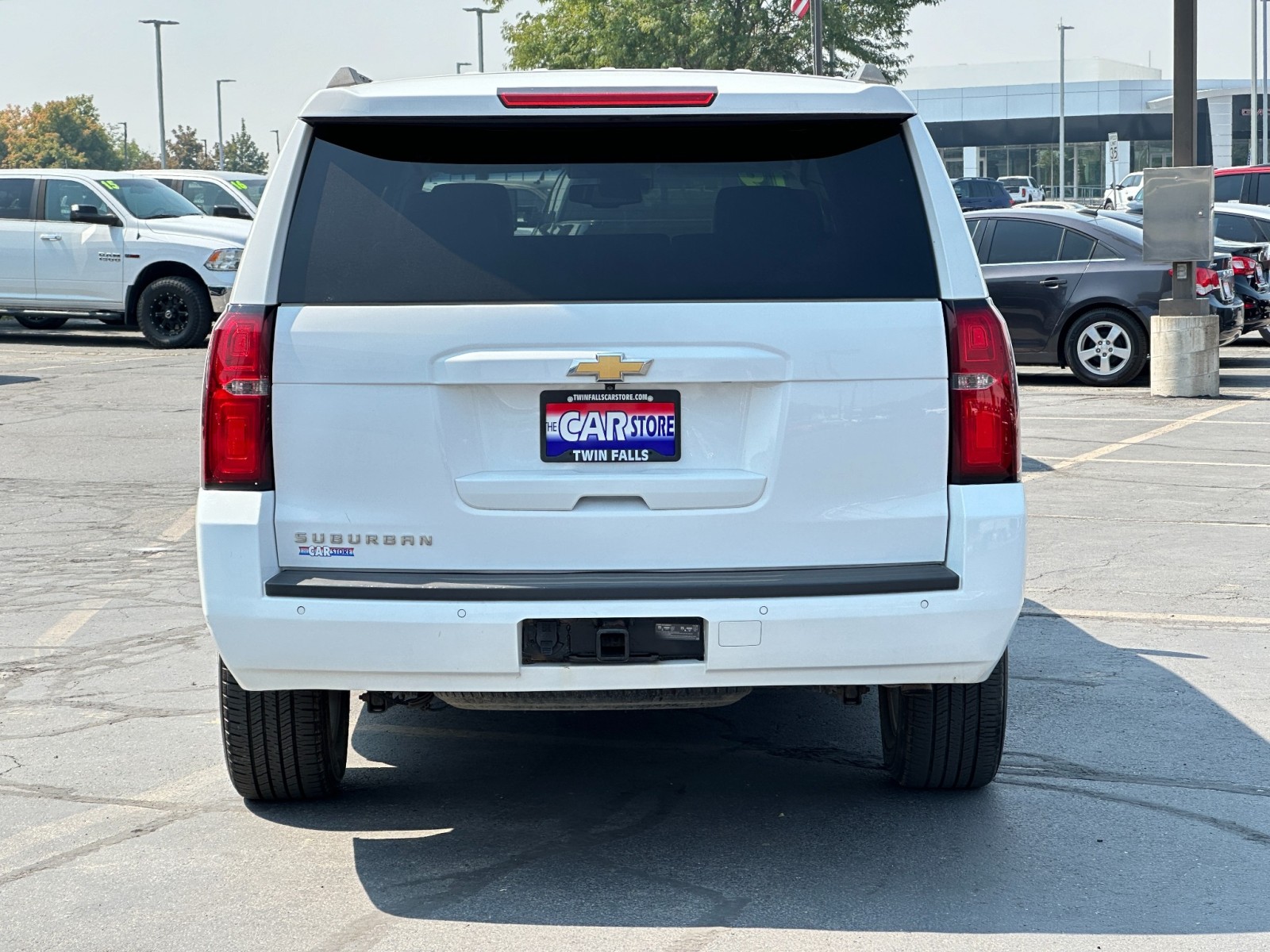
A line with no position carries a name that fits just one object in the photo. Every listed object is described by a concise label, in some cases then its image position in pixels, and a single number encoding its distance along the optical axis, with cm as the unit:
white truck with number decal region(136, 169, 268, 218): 2386
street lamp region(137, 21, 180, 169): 6251
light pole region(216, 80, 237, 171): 7524
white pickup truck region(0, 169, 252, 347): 1942
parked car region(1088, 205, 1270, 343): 1692
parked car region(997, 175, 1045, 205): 5287
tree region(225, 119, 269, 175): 12600
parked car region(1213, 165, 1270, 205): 2558
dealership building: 7775
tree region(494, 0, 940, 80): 4394
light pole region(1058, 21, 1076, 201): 6875
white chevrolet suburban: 398
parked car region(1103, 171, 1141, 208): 4353
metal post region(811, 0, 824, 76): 2702
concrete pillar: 1498
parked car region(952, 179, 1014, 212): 4469
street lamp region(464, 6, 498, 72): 6238
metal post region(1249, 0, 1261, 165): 5681
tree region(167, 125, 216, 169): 11438
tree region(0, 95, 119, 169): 11075
